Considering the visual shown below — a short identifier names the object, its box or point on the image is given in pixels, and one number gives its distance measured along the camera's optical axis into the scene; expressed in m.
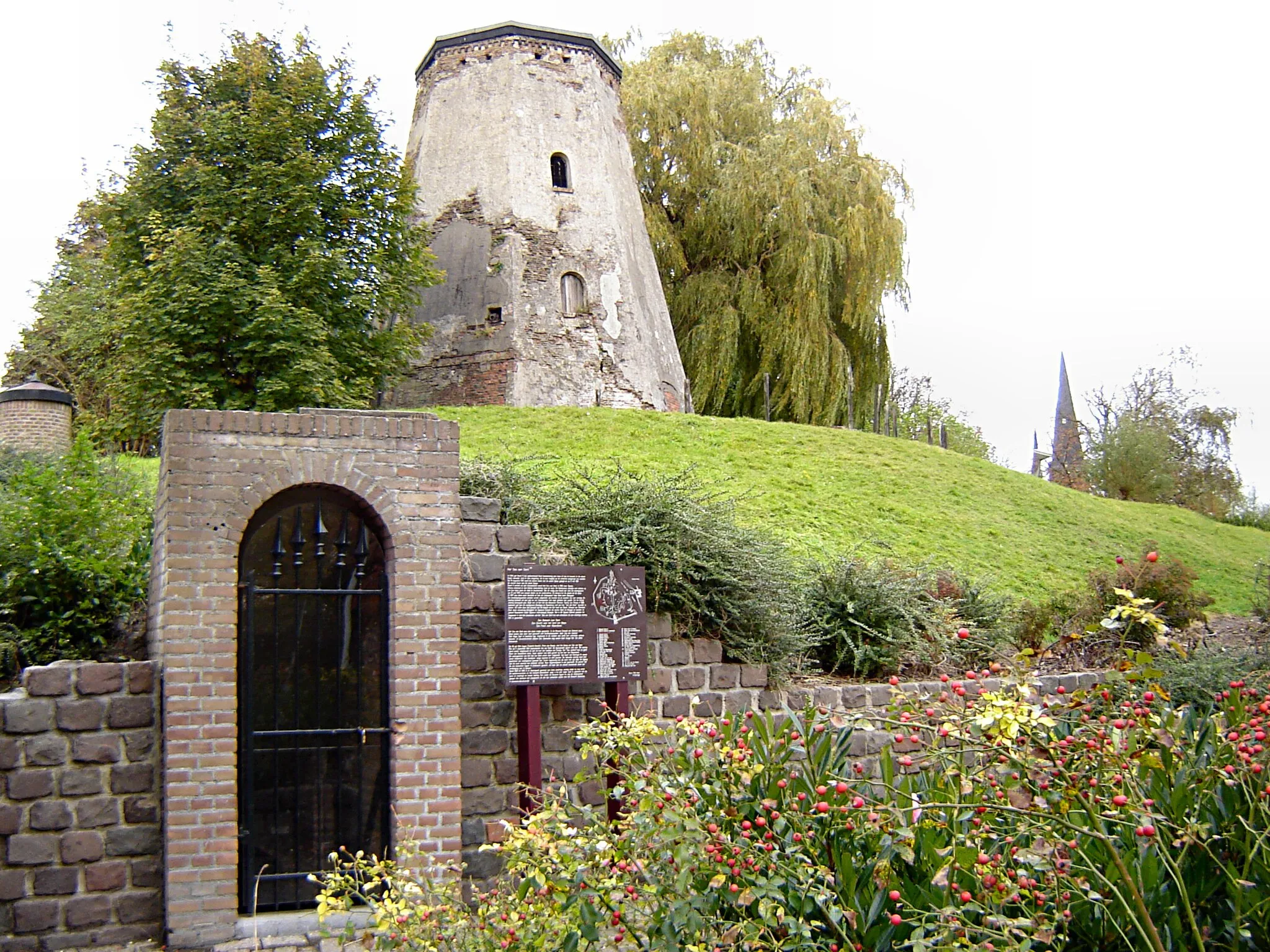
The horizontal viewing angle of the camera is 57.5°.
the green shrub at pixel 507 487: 9.15
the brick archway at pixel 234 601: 6.50
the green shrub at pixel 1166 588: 13.12
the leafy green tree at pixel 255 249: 16.52
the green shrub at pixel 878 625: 10.12
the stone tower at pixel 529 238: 22.12
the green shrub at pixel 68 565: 8.14
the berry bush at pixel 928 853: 3.64
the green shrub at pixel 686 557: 8.80
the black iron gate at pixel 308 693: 6.82
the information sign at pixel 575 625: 7.44
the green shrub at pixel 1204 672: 10.30
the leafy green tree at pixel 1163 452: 27.08
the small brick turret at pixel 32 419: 17.05
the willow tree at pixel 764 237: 25.47
